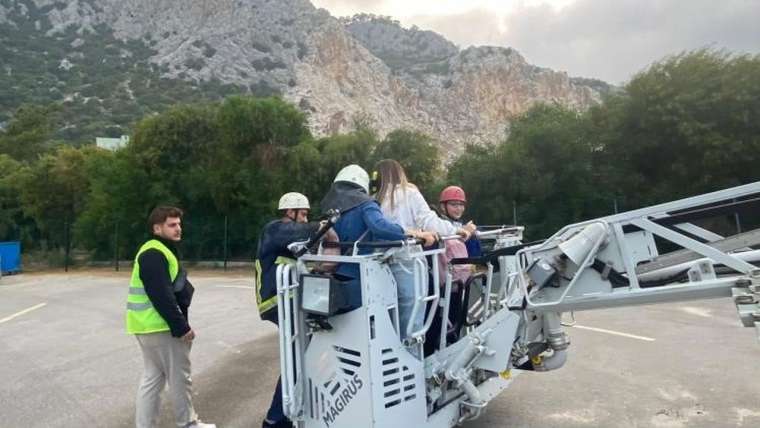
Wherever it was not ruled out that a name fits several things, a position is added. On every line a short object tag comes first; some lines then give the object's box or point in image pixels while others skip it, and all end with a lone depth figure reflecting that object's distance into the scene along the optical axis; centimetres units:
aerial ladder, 300
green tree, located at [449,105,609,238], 1627
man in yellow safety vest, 404
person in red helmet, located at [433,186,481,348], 416
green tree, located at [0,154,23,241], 2717
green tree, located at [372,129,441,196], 2092
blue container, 1988
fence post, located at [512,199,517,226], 1585
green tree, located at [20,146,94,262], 2586
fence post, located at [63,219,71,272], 2158
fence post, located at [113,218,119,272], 2097
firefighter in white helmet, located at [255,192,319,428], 395
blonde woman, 398
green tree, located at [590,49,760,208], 1516
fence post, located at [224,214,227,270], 1971
